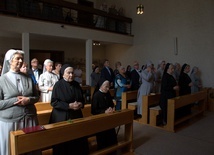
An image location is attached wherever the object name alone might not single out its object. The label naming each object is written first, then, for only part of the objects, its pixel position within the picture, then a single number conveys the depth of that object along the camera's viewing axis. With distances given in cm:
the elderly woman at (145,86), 577
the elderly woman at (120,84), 595
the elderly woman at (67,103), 287
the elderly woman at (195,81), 774
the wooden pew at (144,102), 552
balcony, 707
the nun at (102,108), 349
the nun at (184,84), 616
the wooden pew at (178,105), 488
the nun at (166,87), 516
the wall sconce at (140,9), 760
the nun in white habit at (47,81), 431
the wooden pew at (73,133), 227
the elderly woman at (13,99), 240
